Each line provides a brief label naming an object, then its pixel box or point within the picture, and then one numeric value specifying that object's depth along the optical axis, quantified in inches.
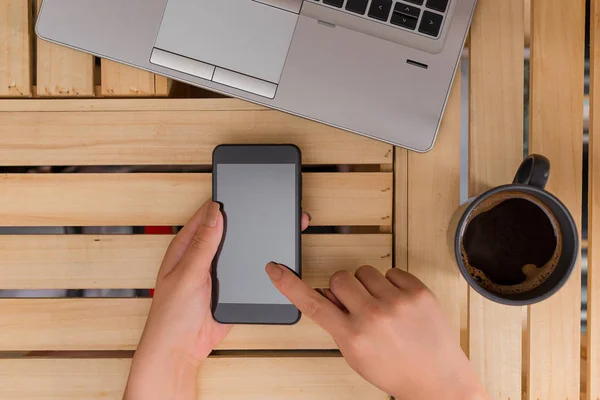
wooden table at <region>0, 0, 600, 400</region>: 21.0
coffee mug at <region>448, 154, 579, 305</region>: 17.3
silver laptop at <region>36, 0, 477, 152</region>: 19.7
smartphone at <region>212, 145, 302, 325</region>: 21.4
